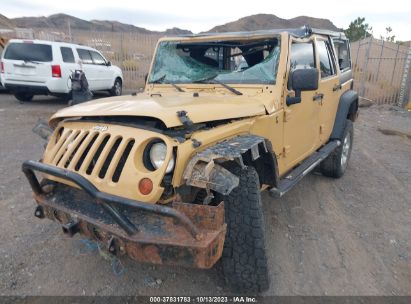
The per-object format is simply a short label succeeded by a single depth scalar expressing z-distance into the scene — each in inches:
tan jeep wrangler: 82.6
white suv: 395.2
